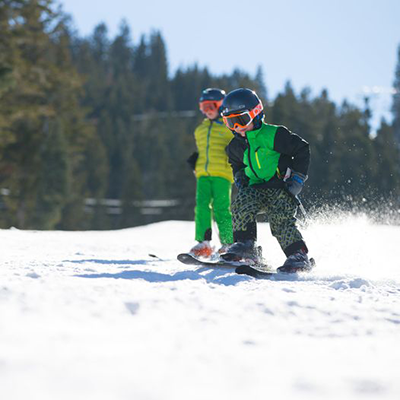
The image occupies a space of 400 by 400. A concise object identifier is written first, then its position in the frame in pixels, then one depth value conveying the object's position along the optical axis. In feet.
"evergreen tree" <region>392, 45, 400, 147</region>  235.40
